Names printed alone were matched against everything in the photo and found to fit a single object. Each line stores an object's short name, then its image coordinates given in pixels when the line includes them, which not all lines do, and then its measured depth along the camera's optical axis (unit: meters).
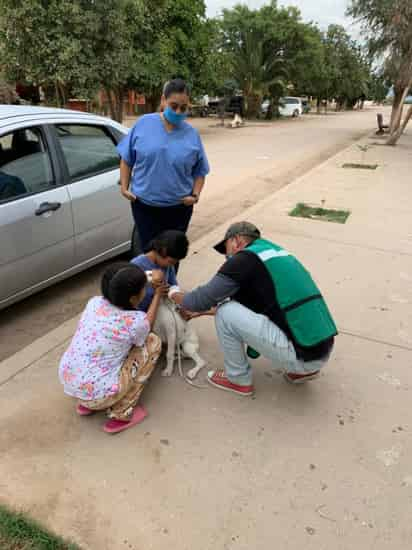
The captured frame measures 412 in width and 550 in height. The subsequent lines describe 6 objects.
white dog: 2.51
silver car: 3.01
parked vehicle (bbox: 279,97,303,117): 35.98
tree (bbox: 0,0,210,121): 10.99
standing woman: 2.71
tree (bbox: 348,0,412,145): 13.12
